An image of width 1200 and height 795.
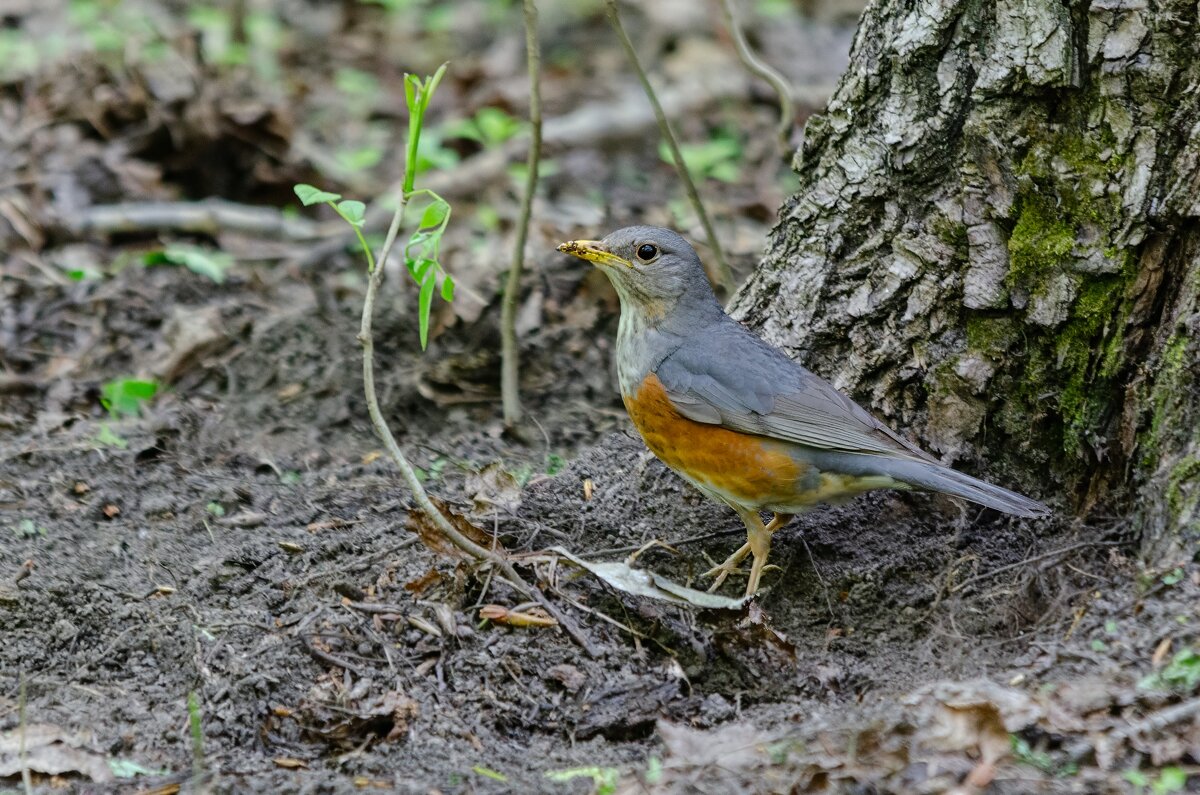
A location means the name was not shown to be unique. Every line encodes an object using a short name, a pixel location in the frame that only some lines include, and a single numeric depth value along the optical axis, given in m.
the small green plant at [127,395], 12.77
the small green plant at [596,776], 6.87
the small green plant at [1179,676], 6.66
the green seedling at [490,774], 7.18
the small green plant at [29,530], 10.11
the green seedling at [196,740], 6.95
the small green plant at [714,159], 18.89
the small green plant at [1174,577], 7.44
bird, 9.39
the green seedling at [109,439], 11.78
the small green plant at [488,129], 18.51
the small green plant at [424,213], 8.18
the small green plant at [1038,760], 6.36
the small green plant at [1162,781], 6.10
